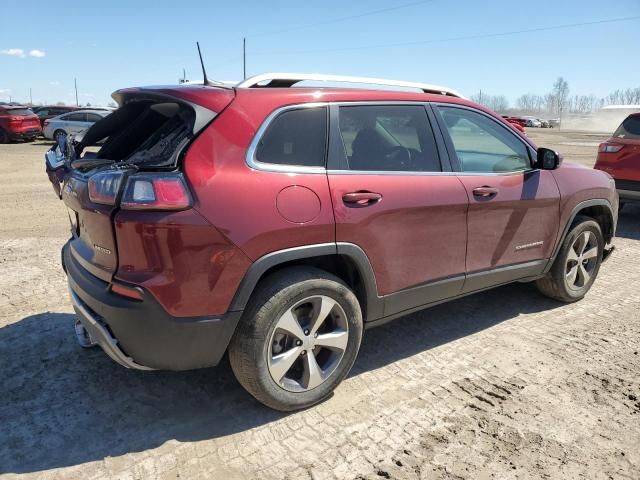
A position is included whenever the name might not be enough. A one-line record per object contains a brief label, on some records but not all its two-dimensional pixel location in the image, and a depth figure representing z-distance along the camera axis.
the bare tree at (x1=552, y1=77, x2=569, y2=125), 144.02
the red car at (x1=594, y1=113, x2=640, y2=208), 7.49
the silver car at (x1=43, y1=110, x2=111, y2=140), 20.91
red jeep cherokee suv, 2.44
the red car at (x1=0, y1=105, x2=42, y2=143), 21.95
